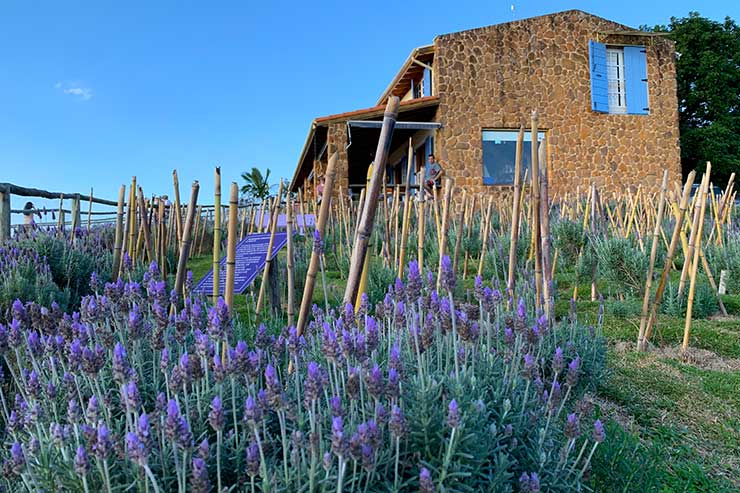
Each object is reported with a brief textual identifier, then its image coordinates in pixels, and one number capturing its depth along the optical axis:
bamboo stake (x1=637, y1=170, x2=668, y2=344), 3.66
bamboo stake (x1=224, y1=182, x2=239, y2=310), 2.40
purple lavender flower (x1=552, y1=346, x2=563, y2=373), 1.75
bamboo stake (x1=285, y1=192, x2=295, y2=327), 2.90
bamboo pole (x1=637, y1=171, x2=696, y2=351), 3.53
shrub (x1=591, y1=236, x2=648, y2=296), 4.80
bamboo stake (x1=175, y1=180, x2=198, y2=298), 2.80
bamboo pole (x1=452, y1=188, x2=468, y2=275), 3.99
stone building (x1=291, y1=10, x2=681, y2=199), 14.05
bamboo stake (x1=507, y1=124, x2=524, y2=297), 3.04
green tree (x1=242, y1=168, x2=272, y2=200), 46.47
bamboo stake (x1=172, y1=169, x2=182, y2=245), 4.45
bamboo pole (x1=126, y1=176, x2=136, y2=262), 4.33
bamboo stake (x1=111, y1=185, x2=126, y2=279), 4.28
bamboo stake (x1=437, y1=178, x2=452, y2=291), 3.29
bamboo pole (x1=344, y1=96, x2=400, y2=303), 2.25
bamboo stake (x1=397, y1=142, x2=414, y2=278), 3.36
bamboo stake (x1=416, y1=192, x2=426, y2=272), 3.59
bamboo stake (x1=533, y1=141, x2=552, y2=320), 2.83
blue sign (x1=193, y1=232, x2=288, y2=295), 3.22
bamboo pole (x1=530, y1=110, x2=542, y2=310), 2.94
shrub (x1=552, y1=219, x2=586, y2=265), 6.40
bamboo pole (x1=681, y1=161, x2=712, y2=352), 3.66
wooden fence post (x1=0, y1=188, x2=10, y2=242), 5.90
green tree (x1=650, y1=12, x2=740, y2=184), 24.92
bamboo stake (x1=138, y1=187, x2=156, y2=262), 4.42
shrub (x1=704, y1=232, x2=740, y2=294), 5.74
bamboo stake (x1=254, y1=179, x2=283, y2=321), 3.27
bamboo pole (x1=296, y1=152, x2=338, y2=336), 2.30
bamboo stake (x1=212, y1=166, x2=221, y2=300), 2.60
